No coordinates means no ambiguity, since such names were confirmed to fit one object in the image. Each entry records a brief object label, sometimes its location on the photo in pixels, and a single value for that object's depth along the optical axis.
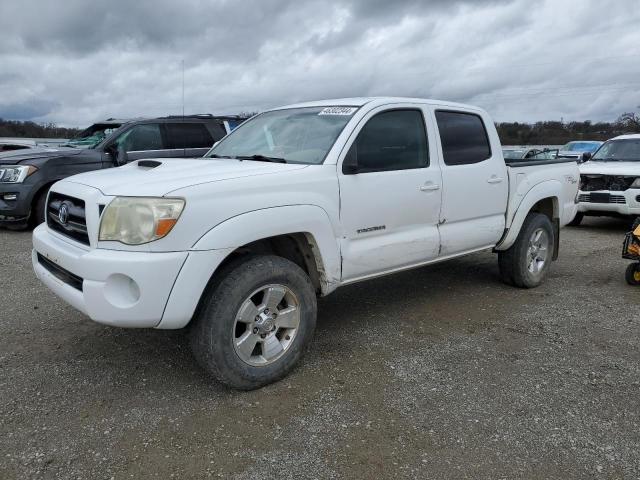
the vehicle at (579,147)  22.30
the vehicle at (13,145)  13.38
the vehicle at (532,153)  13.21
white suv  9.09
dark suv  8.30
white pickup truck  2.92
